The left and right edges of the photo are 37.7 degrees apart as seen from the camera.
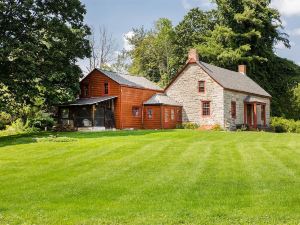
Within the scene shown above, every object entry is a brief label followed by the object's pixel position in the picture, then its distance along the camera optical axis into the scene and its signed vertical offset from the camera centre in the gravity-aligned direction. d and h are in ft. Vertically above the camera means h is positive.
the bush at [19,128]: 130.28 -1.24
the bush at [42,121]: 134.51 +0.78
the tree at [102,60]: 212.43 +30.27
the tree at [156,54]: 234.38 +37.60
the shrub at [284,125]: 155.94 -1.99
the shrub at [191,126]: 140.67 -1.56
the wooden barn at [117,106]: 130.52 +5.00
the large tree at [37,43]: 98.73 +19.41
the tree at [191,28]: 203.92 +43.64
